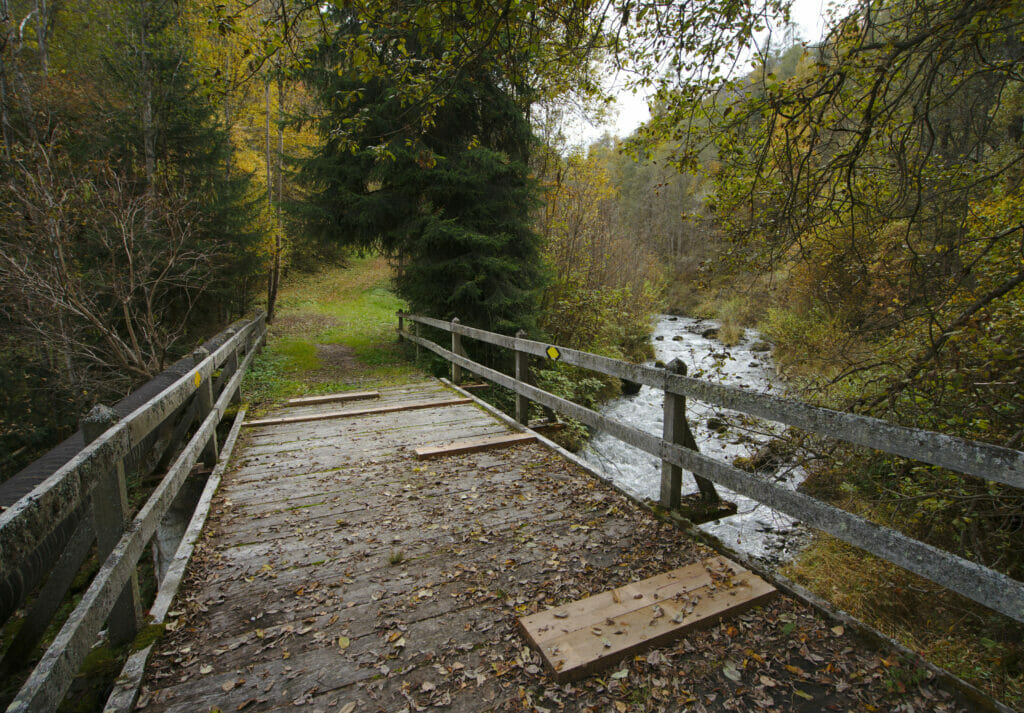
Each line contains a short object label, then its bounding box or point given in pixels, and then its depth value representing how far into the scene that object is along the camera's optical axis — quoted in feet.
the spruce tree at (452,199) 30.55
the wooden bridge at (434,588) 6.71
